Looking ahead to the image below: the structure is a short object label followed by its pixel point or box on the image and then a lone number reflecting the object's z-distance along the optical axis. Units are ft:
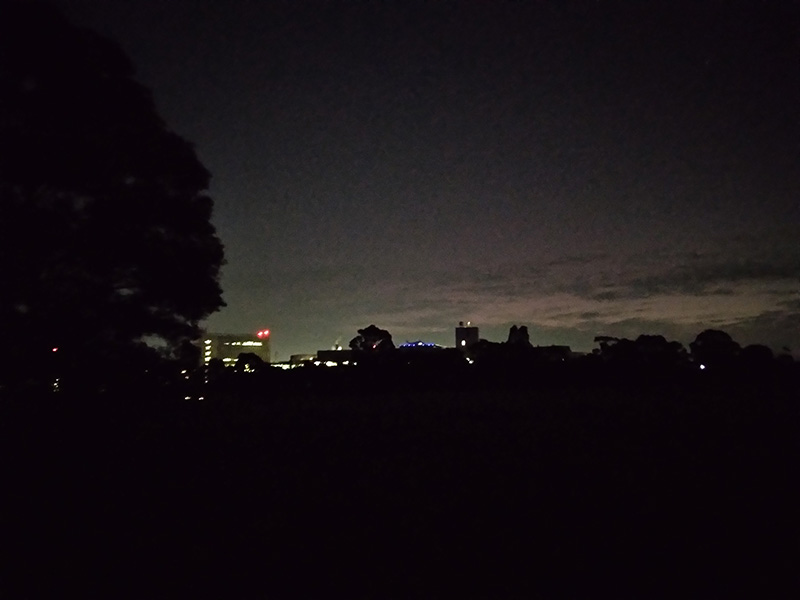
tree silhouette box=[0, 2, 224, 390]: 22.56
